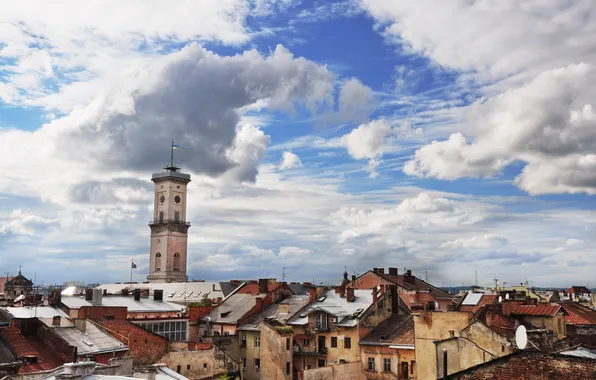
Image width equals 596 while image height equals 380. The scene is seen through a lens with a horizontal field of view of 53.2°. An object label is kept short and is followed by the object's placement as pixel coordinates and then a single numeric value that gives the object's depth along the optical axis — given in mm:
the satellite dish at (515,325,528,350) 22891
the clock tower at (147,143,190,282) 151250
